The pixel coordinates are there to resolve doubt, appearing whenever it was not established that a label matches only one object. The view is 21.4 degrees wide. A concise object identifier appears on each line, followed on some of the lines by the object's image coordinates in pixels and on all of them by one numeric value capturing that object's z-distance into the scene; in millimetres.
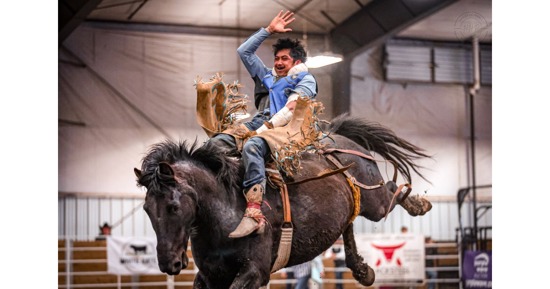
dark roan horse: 5901
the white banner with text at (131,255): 14807
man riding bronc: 6355
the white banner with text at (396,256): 15807
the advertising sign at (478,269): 13845
